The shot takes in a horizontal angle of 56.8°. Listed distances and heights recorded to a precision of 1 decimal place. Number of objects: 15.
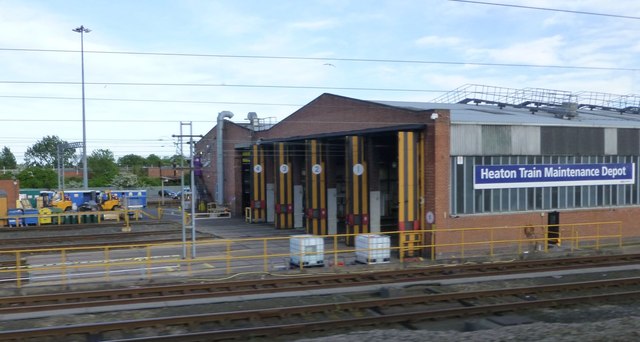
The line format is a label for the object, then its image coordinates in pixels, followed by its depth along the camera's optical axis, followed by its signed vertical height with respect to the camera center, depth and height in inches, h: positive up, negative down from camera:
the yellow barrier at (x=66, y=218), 1444.4 -88.9
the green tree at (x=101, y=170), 3432.6 +87.3
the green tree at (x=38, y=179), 3085.6 +28.3
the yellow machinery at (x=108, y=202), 1795.0 -57.3
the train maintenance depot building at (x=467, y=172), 926.4 +12.5
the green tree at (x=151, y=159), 4731.5 +203.4
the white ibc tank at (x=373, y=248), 797.9 -93.0
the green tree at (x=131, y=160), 4881.9 +198.4
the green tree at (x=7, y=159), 5310.0 +244.0
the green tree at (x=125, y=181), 3105.3 +10.9
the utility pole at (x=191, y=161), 844.0 +31.0
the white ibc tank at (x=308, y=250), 771.3 -91.1
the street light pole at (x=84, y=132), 2050.9 +177.9
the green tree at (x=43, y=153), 5241.1 +280.9
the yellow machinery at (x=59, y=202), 1760.6 -54.0
